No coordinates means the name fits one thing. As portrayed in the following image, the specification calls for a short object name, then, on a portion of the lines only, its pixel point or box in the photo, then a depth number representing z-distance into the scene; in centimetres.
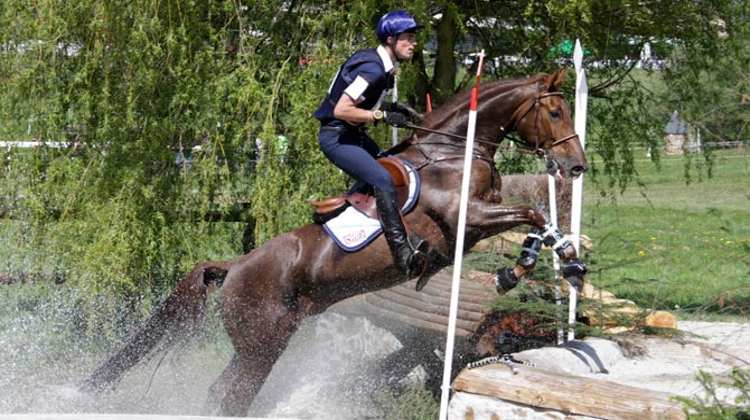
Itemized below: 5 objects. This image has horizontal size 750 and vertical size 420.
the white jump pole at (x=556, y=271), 1289
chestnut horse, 1202
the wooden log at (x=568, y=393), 943
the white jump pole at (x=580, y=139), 1274
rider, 1155
